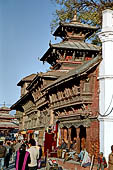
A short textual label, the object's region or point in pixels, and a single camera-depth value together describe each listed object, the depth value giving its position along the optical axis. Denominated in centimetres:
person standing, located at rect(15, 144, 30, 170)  915
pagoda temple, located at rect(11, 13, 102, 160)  1571
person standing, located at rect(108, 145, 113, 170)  1008
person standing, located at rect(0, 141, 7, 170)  1347
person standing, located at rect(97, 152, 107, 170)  1301
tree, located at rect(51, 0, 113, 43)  2683
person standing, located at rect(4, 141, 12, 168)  1823
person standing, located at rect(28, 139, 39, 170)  969
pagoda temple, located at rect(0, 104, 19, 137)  6194
